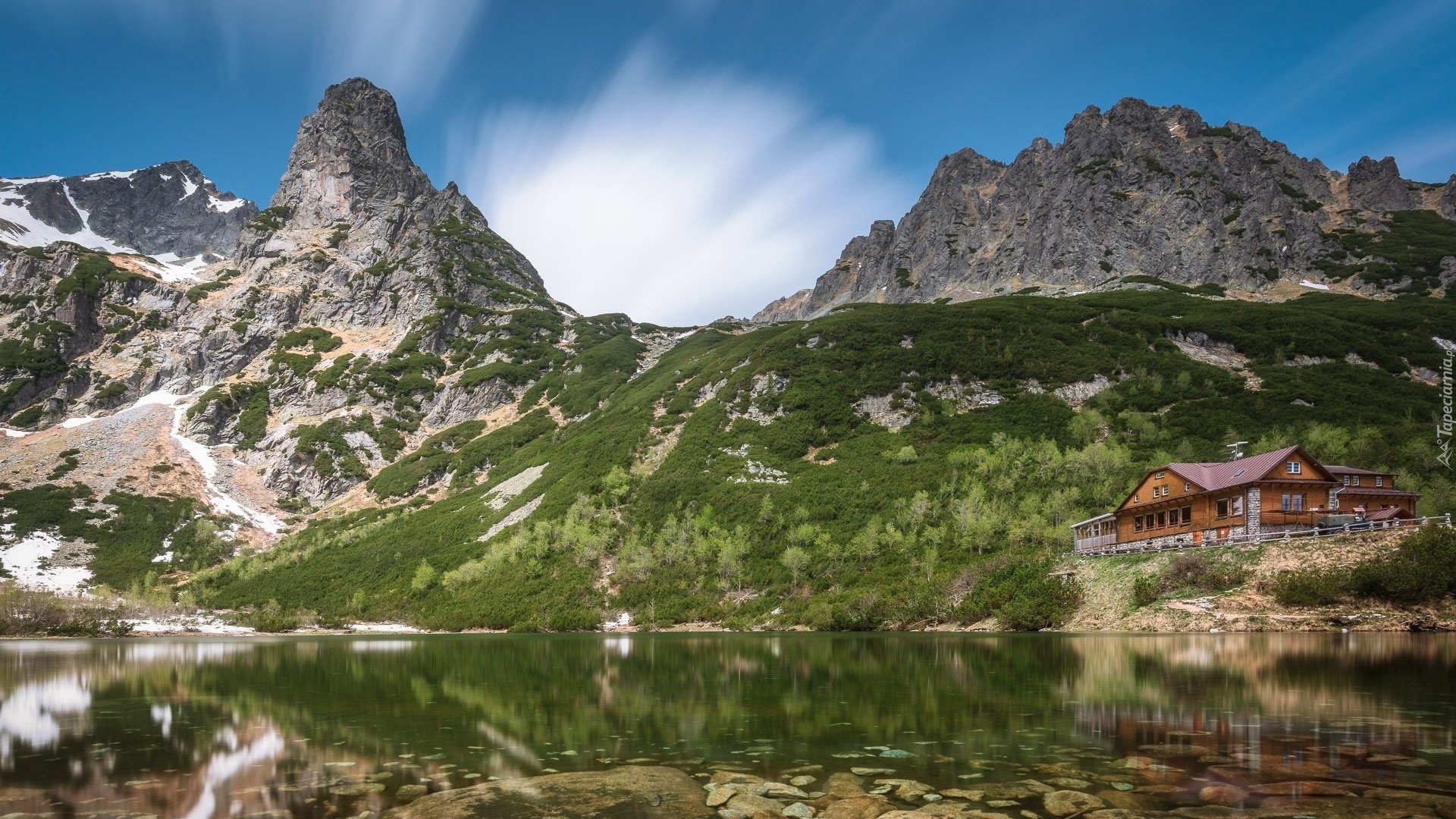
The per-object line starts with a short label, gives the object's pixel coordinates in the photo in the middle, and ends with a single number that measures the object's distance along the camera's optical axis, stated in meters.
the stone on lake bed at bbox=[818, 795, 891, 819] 11.32
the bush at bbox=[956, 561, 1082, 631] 55.81
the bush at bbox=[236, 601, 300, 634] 98.50
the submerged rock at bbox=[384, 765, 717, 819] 11.70
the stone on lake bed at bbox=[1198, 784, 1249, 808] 11.22
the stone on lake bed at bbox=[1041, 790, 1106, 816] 11.07
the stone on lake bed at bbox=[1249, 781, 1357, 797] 11.41
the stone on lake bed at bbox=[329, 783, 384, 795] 13.11
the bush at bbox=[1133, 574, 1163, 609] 51.91
